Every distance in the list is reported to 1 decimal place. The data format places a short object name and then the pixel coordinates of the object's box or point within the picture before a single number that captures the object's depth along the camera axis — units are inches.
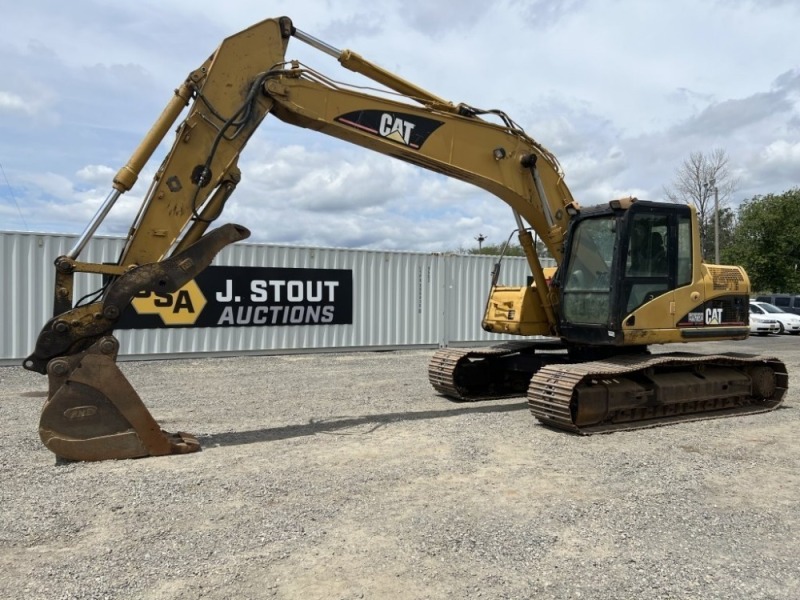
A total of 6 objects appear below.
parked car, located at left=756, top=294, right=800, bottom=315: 1186.6
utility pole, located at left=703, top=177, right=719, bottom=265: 1553.8
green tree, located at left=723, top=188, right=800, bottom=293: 1727.4
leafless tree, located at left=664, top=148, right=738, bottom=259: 1716.3
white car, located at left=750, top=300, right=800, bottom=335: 1060.5
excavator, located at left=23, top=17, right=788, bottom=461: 243.1
